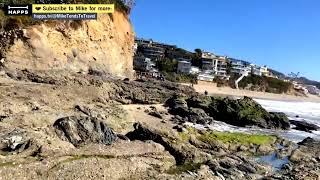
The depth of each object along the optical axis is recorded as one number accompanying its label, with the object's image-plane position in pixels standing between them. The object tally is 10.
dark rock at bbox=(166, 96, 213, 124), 20.34
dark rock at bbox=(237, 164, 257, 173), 12.57
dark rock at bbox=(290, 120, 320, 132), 23.39
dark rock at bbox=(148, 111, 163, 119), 19.79
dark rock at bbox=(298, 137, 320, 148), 17.38
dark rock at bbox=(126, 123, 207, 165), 12.99
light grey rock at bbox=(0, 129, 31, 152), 10.76
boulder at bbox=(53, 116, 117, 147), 12.25
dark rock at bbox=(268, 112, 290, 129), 22.46
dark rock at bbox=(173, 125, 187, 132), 15.92
